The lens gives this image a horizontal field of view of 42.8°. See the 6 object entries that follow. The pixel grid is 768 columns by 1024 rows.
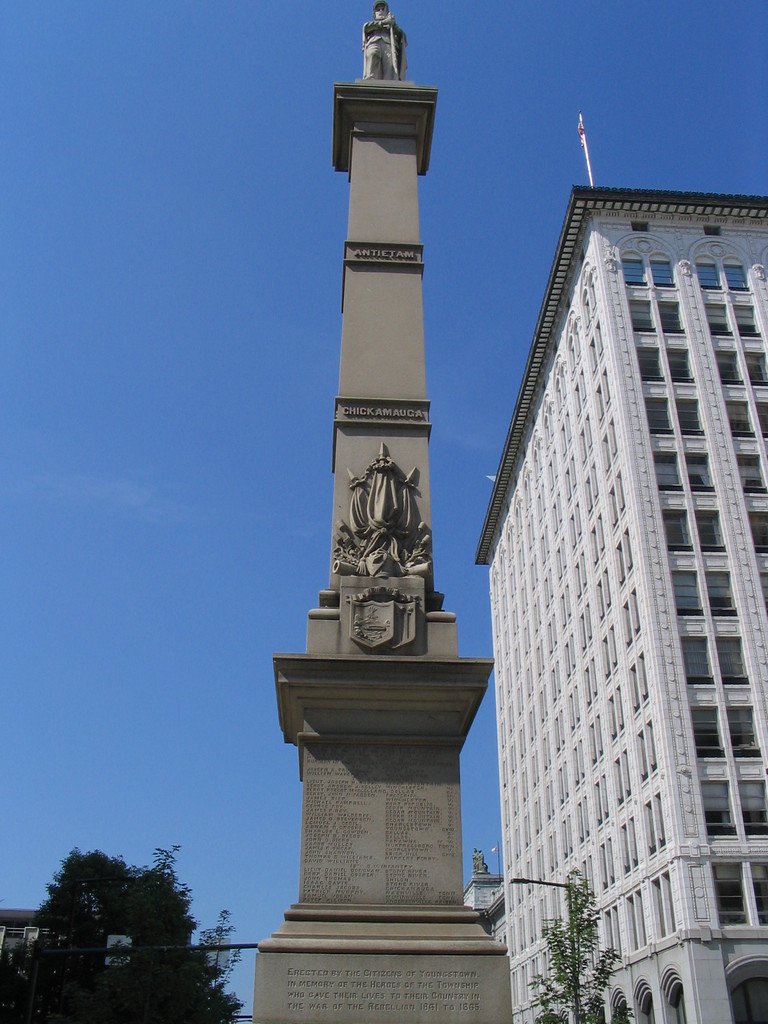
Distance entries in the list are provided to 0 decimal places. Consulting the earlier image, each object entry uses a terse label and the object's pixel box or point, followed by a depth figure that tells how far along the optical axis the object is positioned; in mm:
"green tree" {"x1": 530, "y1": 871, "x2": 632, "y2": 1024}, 29484
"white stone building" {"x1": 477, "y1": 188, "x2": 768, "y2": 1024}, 41250
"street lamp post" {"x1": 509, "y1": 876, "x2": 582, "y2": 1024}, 29084
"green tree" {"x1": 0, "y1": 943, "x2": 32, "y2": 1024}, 42969
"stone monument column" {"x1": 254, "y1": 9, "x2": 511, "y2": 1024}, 9086
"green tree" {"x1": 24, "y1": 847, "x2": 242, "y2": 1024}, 26797
